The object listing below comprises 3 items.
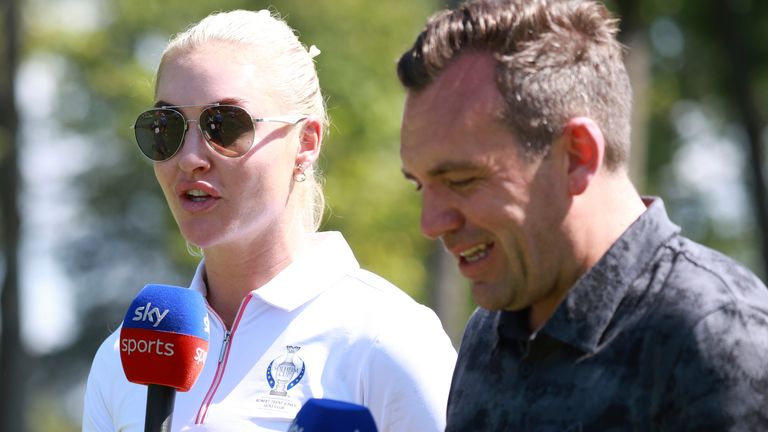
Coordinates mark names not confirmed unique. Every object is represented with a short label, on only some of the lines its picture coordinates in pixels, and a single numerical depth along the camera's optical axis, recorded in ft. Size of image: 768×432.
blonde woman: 25.85
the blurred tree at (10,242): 150.00
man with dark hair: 18.90
